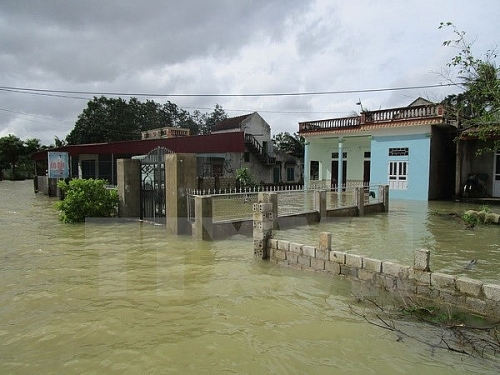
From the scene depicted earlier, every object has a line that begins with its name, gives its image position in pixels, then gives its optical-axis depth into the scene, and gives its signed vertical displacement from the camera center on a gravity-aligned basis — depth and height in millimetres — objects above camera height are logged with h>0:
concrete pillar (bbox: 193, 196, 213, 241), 9797 -1229
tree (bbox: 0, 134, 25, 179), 47906 +2601
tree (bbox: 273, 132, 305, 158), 39406 +2907
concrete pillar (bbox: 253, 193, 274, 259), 8188 -1191
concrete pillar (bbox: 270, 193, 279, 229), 9450 -924
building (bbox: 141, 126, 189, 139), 33719 +3638
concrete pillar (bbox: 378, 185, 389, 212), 16422 -1004
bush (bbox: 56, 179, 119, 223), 13055 -1079
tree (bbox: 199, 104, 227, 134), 60656 +8603
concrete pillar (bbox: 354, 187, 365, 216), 15022 -1113
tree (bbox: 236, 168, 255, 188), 23141 -418
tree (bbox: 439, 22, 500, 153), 11273 +2578
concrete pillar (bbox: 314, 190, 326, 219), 13102 -1048
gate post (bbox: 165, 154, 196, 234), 10516 -419
